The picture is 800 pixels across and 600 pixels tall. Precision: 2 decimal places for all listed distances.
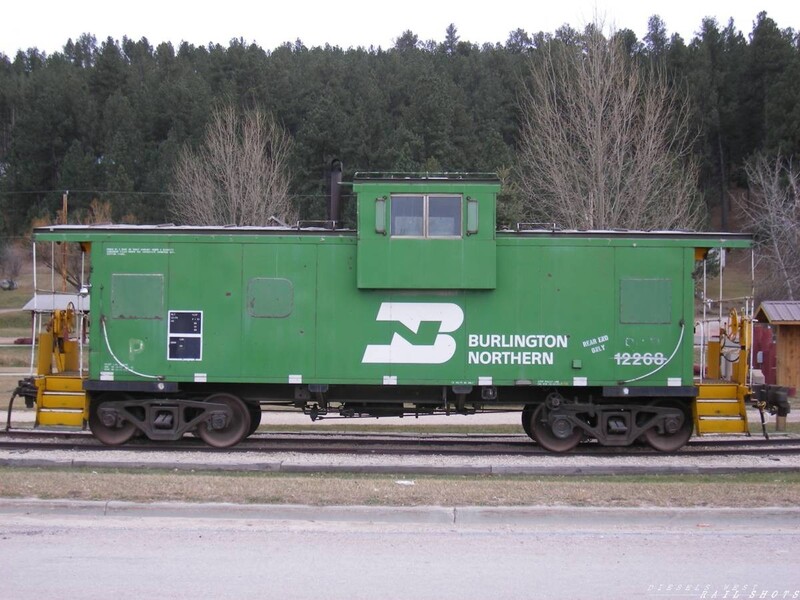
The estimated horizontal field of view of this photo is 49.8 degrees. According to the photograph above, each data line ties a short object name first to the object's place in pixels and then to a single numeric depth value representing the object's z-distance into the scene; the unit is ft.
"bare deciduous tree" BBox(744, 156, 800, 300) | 125.29
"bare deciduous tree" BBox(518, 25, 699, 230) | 94.23
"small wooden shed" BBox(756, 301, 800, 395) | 81.46
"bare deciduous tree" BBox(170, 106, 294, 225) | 127.44
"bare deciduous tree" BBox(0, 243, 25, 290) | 244.83
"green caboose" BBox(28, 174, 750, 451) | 43.98
